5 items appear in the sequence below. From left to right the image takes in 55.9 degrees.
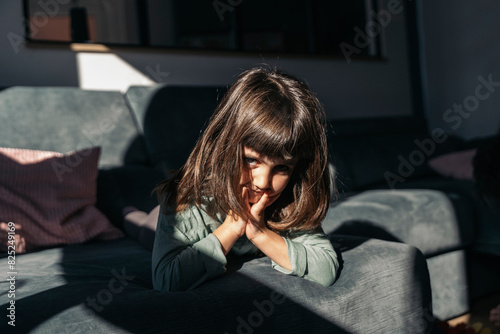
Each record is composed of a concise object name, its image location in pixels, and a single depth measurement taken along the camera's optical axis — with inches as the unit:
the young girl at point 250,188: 43.0
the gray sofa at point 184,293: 36.6
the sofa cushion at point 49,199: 65.7
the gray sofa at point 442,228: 73.9
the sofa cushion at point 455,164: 104.7
